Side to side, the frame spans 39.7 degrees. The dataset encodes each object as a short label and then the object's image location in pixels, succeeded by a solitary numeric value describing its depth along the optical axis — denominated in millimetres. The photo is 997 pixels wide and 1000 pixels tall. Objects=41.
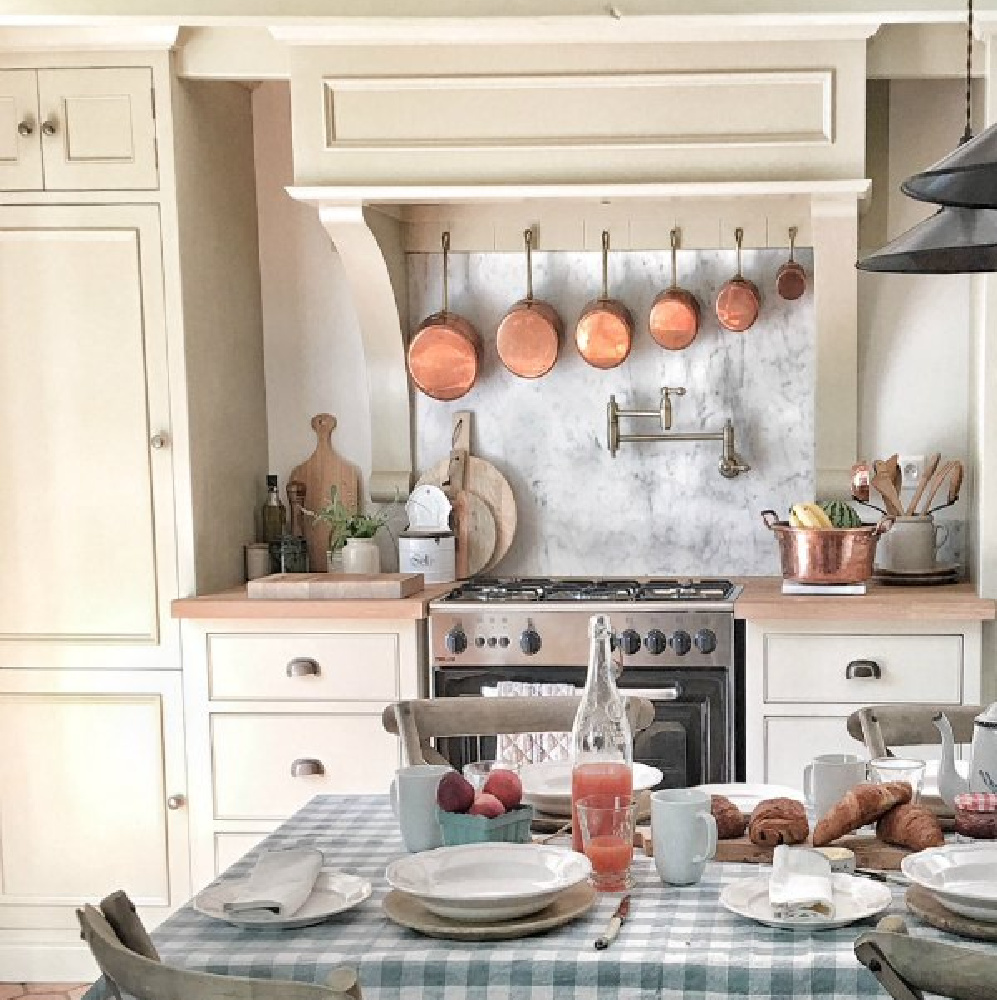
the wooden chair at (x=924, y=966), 1152
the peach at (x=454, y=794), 1780
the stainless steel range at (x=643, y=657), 3182
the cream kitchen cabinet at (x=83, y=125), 3334
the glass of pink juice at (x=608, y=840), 1692
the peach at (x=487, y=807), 1799
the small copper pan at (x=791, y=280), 3682
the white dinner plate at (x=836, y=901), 1514
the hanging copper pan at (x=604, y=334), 3701
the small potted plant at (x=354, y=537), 3635
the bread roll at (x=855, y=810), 1763
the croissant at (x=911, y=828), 1757
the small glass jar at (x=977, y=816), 1794
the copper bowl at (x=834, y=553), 3240
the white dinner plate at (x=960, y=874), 1488
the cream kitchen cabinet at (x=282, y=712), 3283
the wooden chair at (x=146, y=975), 1153
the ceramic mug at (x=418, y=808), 1815
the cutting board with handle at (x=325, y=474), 3918
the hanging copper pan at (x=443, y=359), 3730
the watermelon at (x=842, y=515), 3312
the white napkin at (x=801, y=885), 1533
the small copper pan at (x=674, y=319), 3682
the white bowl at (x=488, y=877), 1537
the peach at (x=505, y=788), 1853
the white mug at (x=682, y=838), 1668
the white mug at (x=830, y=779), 1895
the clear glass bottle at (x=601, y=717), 1857
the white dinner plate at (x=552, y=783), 2012
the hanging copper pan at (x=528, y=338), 3732
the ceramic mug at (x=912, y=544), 3451
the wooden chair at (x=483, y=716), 2453
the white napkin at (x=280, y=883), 1573
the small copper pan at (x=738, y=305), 3676
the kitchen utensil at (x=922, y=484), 3500
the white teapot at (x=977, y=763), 1881
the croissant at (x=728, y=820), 1863
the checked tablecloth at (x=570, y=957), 1424
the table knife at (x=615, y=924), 1486
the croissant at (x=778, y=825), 1814
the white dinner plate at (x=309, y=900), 1564
